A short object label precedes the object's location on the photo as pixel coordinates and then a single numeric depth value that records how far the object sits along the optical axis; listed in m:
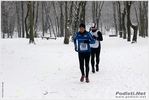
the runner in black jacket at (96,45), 9.66
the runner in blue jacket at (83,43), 8.30
